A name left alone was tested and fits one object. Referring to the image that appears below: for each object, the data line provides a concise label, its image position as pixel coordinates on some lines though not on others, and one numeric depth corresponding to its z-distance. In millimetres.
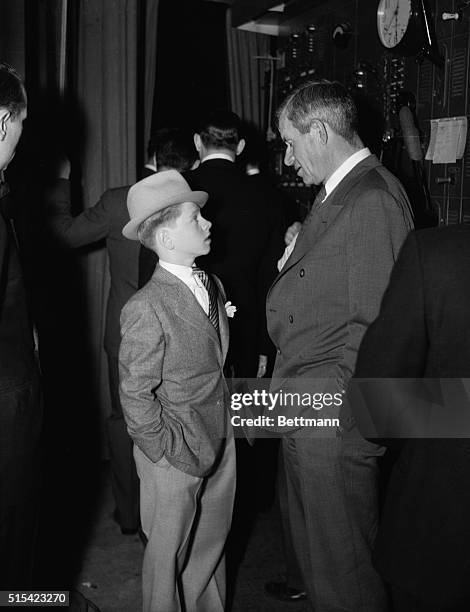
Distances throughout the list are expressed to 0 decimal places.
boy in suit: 2070
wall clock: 2951
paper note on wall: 2854
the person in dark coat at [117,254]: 3324
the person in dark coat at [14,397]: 1801
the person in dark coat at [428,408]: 1352
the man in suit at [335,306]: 2025
